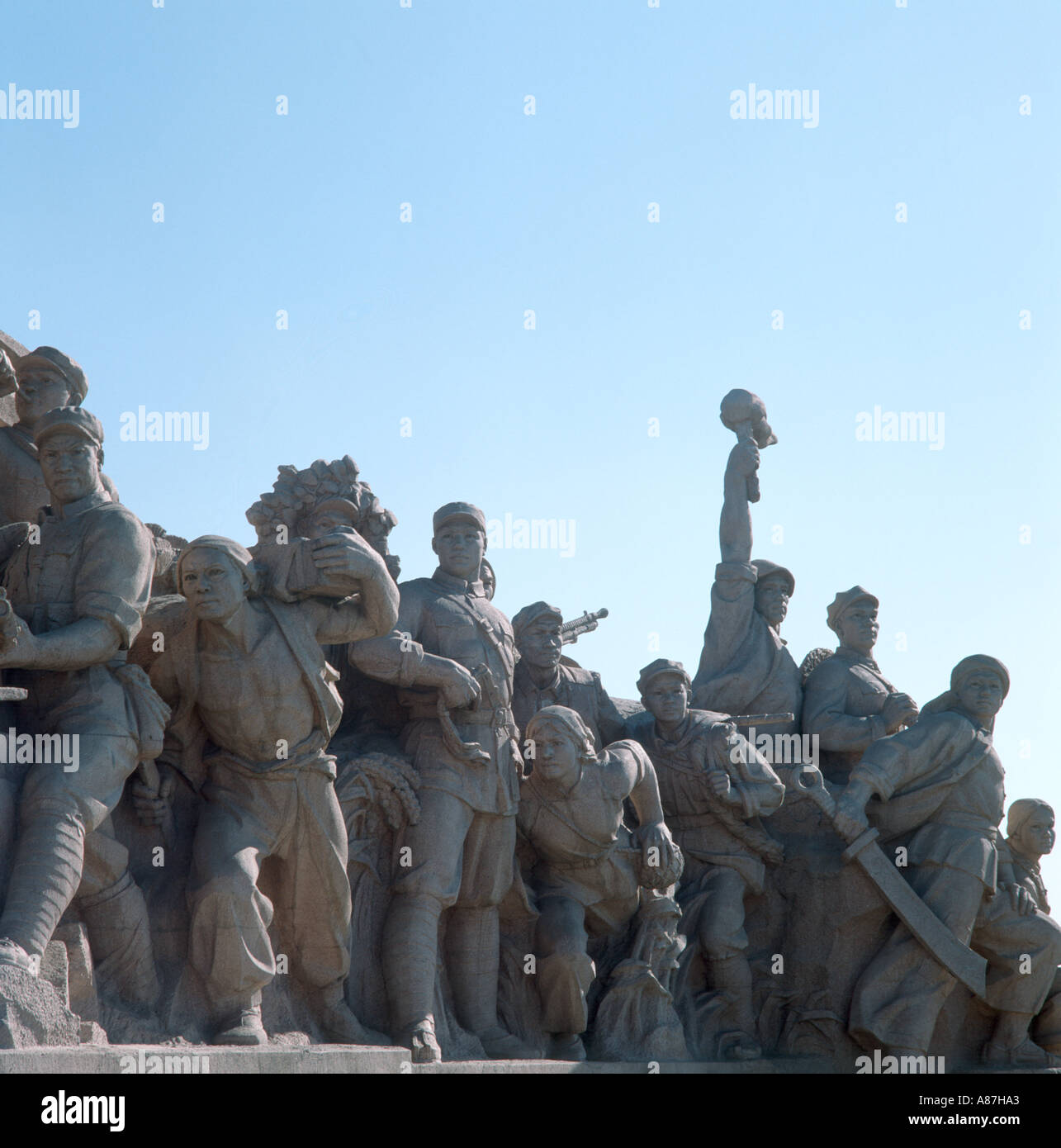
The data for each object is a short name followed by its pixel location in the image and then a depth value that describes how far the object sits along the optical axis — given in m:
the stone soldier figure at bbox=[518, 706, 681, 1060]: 8.98
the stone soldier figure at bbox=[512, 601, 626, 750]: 9.55
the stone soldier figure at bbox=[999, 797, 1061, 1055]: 10.87
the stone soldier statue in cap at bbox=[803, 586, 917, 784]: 10.78
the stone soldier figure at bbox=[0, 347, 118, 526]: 8.06
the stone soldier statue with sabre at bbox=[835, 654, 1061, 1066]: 9.98
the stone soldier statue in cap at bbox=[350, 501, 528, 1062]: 8.38
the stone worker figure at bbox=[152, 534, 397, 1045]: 7.68
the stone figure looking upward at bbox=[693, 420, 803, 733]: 10.87
